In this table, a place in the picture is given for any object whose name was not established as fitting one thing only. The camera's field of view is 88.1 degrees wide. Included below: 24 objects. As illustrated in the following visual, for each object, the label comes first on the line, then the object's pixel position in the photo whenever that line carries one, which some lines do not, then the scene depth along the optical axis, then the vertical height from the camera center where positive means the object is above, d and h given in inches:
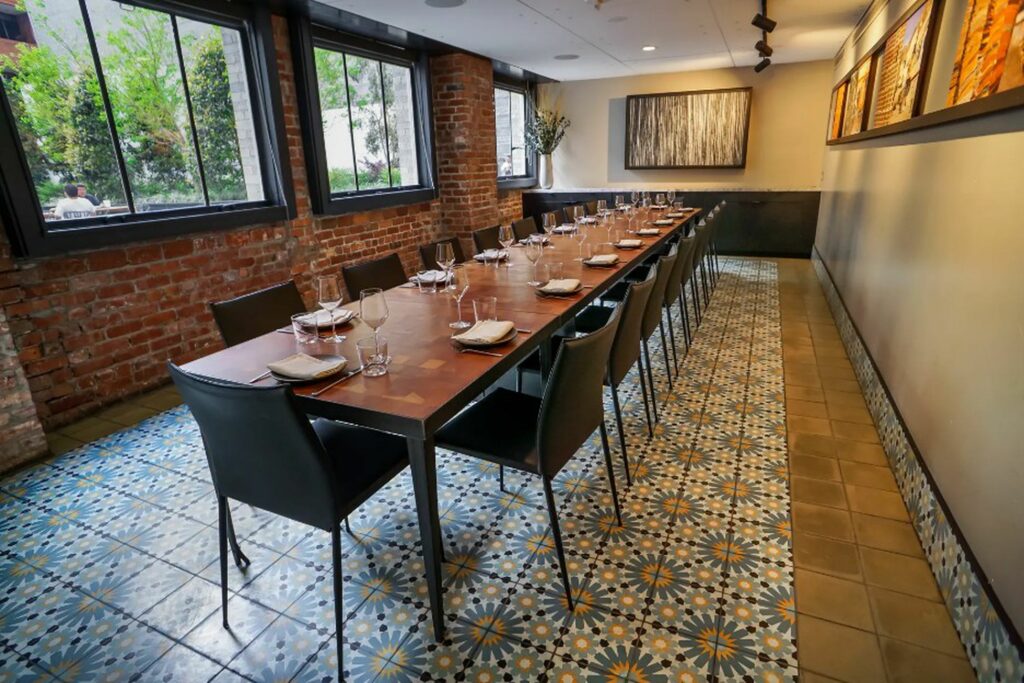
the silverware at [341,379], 60.0 -22.0
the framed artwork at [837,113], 211.0 +24.2
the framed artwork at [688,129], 284.0 +25.1
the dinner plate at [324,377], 62.2 -21.4
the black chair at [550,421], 63.7 -32.6
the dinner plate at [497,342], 70.6 -20.6
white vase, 342.0 +3.4
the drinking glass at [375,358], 65.0 -21.2
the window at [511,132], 306.7 +28.3
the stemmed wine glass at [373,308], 70.6 -15.7
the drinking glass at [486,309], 83.2 -20.0
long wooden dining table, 56.0 -21.8
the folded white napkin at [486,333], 70.6 -19.9
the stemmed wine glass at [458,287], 81.5 -19.4
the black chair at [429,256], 134.2 -17.7
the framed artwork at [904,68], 101.7 +21.4
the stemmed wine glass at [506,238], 138.2 -14.2
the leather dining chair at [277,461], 52.6 -29.3
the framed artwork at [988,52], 62.4 +14.6
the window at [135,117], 113.6 +18.1
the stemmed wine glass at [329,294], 75.3 -14.6
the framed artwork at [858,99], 159.3 +22.6
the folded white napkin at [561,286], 95.0 -18.6
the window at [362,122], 171.2 +23.4
